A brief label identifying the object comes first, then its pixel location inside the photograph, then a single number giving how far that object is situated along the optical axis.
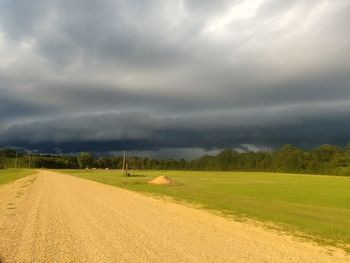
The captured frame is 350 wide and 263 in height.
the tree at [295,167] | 193.59
